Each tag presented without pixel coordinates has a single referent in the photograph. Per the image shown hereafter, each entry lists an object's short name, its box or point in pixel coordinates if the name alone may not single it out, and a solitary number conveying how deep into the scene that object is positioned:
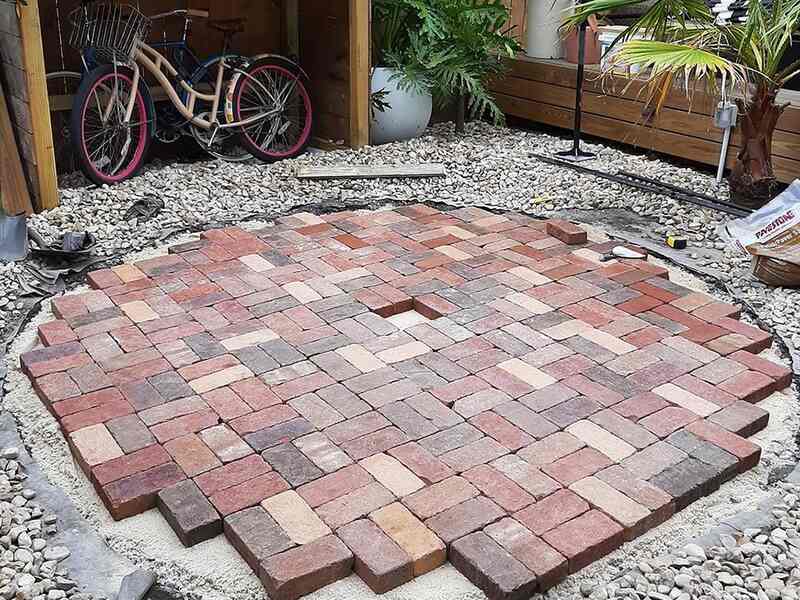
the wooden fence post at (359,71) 5.53
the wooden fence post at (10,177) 4.45
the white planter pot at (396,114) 5.94
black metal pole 5.59
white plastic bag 3.66
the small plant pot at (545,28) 6.71
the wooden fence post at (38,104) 4.34
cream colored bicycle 4.91
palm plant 3.94
